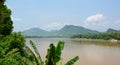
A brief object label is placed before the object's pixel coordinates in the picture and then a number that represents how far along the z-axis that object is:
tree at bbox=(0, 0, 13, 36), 7.76
